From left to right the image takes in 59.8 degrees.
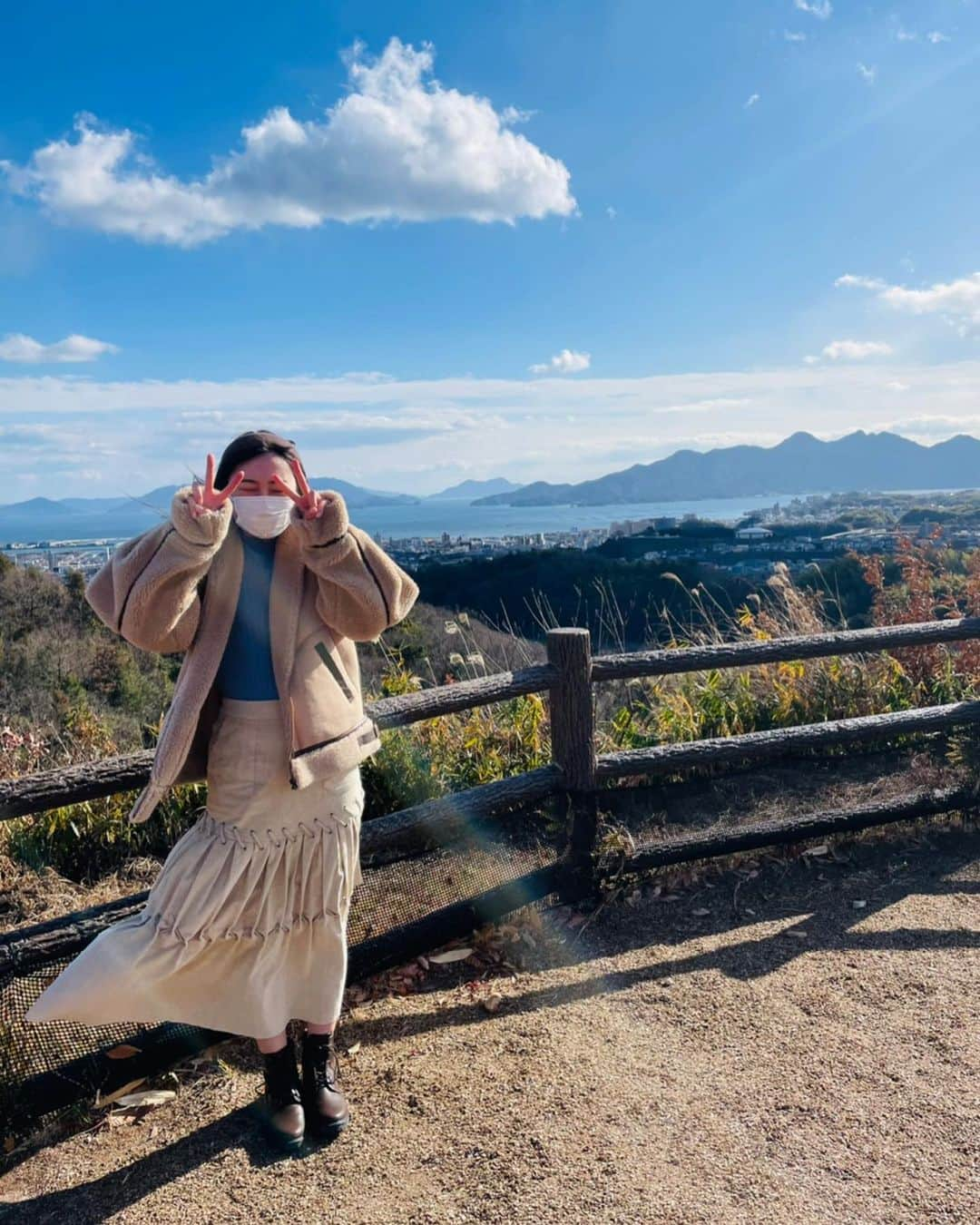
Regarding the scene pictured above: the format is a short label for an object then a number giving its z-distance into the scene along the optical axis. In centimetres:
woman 201
